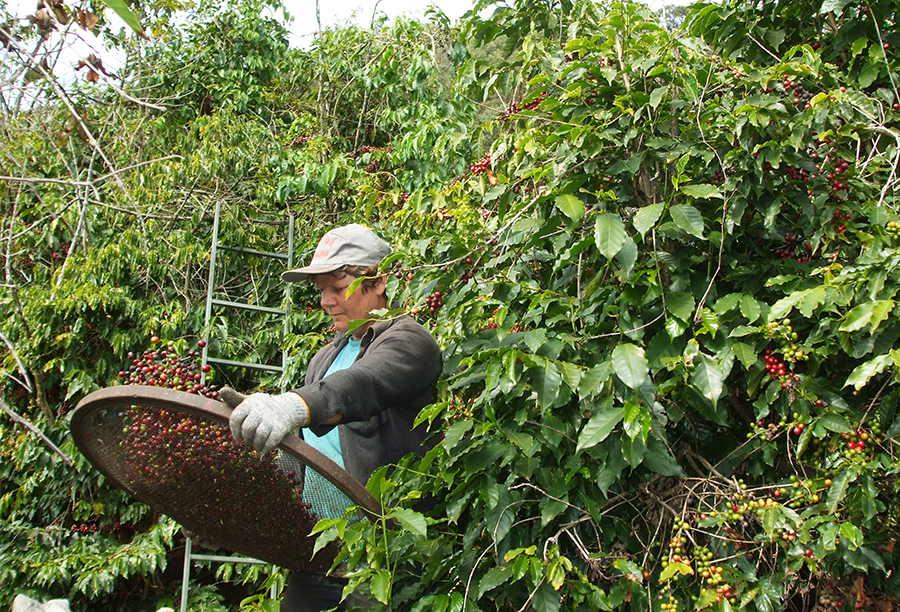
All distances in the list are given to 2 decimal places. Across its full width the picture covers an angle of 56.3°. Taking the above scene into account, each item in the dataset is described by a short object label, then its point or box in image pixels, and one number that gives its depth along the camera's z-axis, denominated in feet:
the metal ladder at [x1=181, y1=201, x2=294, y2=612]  12.54
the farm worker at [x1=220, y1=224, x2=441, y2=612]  4.73
